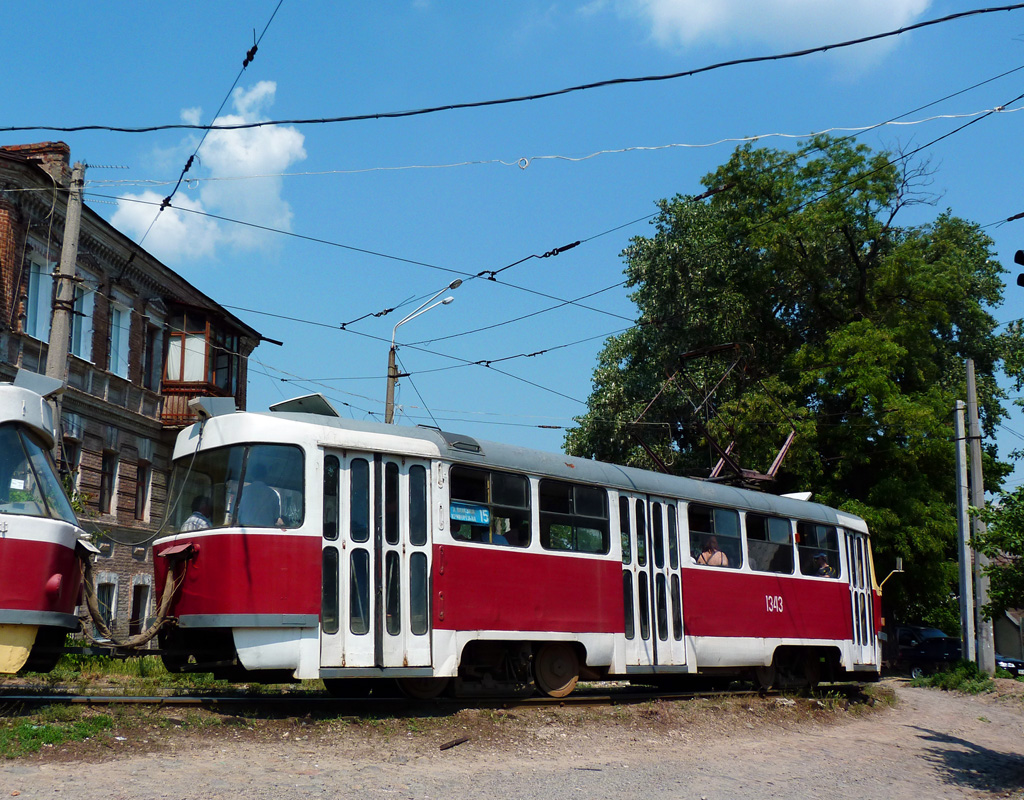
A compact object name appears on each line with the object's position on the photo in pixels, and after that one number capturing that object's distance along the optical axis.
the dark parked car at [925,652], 27.86
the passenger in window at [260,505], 9.94
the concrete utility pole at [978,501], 22.34
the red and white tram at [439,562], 9.84
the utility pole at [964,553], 23.08
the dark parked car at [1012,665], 27.23
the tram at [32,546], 8.71
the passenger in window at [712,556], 14.28
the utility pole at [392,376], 22.05
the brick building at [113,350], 20.52
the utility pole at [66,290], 13.56
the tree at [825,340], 26.08
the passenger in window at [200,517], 10.27
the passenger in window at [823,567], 16.67
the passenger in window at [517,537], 11.64
